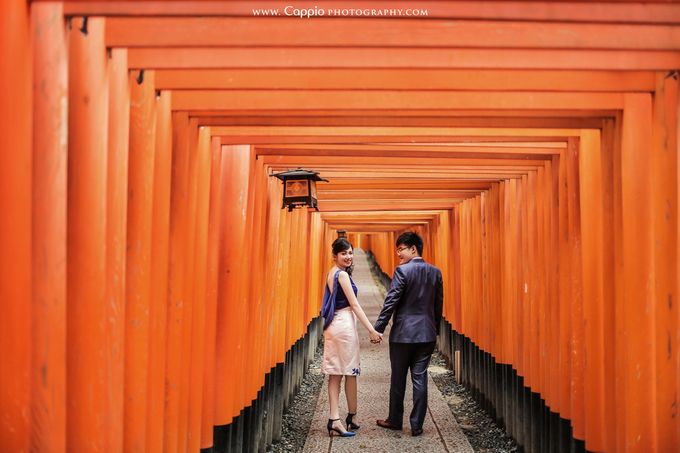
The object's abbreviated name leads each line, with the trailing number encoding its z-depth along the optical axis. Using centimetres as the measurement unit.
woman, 758
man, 761
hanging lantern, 736
